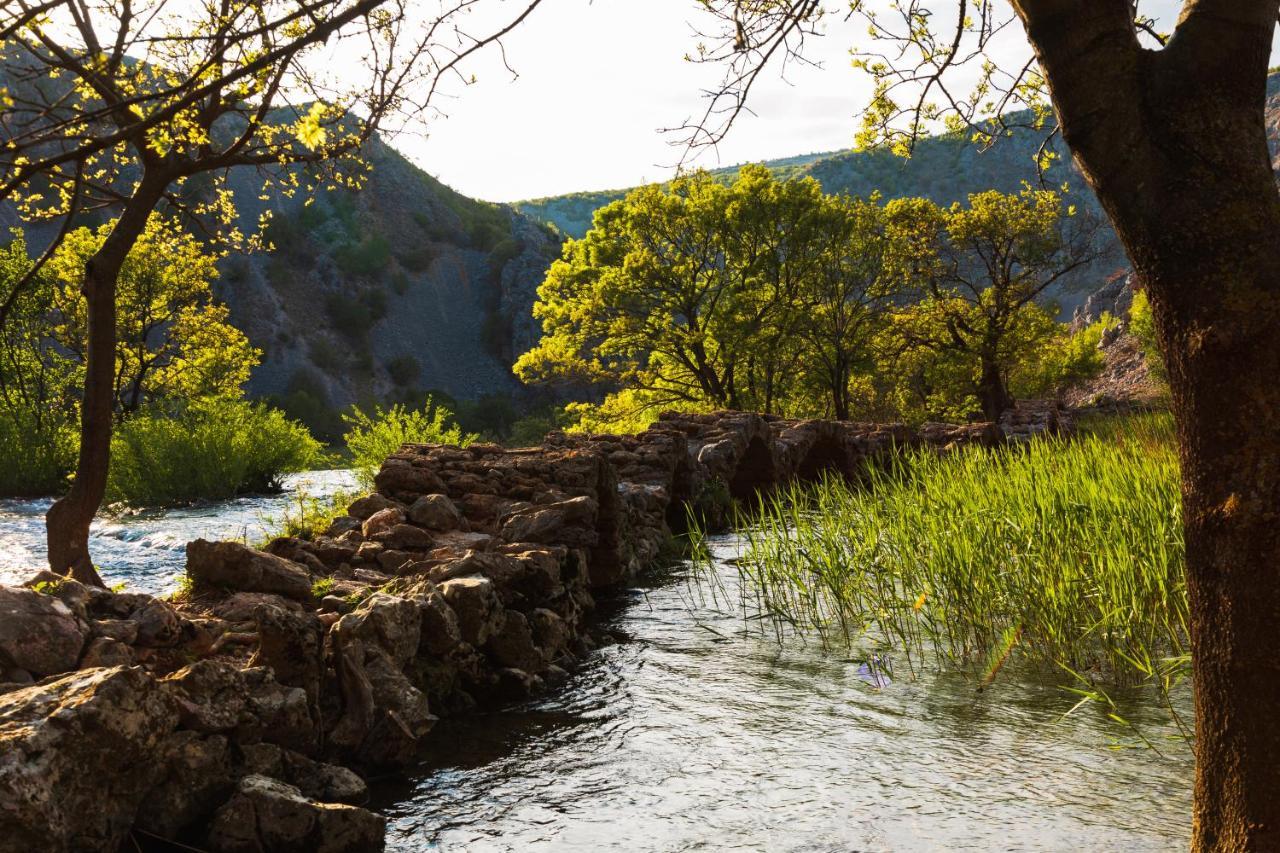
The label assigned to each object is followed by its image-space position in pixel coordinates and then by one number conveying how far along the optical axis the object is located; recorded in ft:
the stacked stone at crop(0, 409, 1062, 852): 12.96
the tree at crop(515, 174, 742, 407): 90.99
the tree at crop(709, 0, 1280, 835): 9.36
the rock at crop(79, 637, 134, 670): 15.80
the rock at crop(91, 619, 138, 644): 16.75
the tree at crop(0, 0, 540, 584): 14.52
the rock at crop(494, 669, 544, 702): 23.34
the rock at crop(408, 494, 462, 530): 32.07
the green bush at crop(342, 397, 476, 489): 54.34
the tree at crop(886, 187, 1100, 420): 109.91
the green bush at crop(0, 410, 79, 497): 65.57
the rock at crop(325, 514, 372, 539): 30.89
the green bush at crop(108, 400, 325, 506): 60.59
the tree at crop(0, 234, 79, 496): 66.18
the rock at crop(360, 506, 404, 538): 30.17
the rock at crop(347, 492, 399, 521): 32.27
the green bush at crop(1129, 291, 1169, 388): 150.20
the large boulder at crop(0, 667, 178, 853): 11.68
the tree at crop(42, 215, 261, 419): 76.74
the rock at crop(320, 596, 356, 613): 21.70
